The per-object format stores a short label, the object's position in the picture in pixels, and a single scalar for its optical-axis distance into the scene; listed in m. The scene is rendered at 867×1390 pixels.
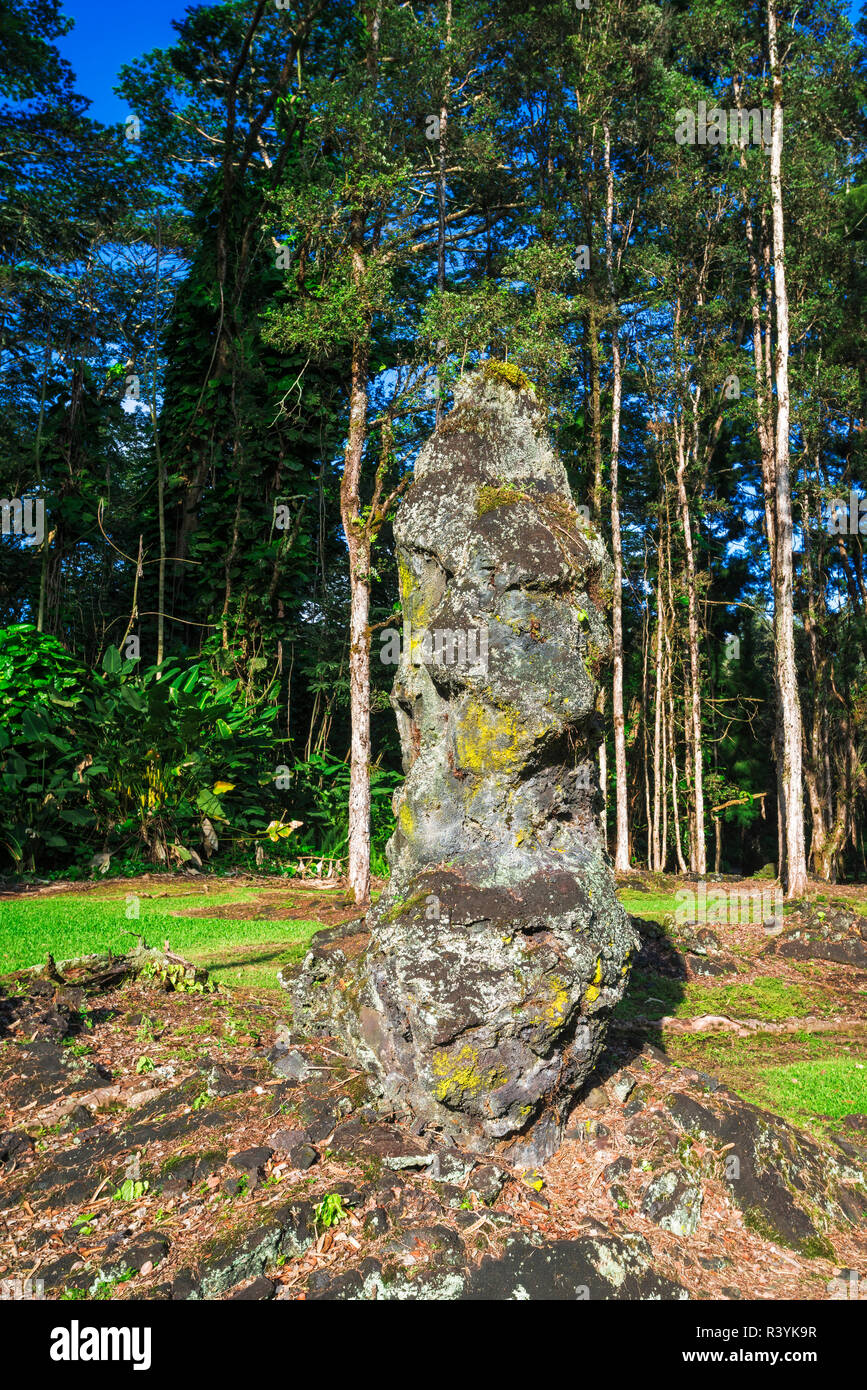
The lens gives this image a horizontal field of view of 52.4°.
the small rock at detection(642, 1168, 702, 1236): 3.51
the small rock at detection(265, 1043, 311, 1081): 4.27
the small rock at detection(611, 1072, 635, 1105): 4.15
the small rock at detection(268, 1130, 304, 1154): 3.68
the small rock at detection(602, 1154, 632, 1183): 3.66
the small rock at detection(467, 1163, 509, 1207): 3.43
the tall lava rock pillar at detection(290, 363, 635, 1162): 3.69
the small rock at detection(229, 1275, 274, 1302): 2.93
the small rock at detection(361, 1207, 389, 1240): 3.21
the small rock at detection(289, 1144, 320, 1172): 3.56
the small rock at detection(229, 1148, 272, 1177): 3.51
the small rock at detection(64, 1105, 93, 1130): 3.96
